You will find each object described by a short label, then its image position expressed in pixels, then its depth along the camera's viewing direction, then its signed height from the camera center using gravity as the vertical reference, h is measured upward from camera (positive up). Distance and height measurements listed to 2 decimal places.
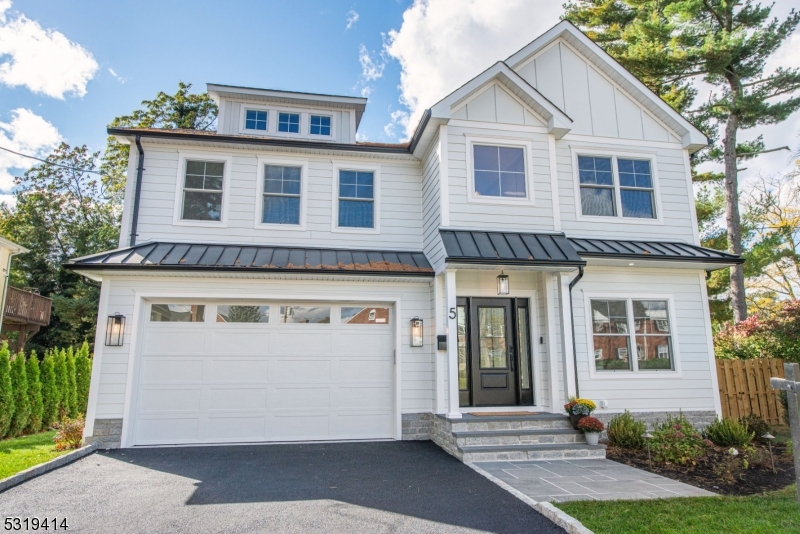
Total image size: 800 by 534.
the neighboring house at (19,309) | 14.67 +1.55
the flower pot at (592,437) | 7.04 -1.25
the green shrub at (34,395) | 10.46 -0.92
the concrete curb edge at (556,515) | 3.88 -1.46
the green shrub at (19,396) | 9.88 -0.90
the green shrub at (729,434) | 7.11 -1.22
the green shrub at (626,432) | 7.25 -1.23
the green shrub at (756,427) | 7.49 -1.16
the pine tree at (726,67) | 14.12 +9.33
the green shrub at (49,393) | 10.96 -0.91
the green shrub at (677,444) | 6.31 -1.23
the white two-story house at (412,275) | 7.84 +1.41
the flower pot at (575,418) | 7.24 -0.99
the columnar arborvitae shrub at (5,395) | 9.34 -0.83
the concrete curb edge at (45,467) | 5.19 -1.44
